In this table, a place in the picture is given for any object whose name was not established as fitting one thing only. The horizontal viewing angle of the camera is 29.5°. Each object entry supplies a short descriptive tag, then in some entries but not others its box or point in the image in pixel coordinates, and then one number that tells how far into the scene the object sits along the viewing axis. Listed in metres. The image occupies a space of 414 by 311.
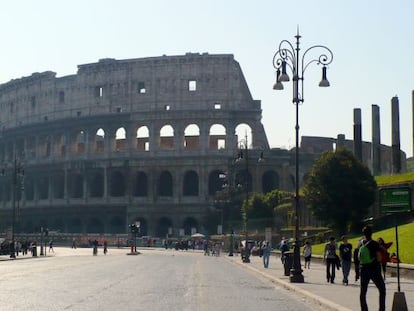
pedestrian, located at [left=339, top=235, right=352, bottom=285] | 24.28
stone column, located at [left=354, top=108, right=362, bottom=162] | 69.69
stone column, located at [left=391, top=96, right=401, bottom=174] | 67.56
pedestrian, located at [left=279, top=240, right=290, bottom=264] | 36.25
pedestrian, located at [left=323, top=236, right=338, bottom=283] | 25.30
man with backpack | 14.02
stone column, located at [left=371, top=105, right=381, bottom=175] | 73.38
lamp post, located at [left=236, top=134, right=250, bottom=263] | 47.91
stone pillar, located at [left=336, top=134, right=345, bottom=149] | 84.26
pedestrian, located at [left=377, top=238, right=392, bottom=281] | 19.90
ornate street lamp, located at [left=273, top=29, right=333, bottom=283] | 25.98
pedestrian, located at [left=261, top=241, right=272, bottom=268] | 38.72
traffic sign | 14.42
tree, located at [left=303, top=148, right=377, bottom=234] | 57.06
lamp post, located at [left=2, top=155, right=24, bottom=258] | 103.39
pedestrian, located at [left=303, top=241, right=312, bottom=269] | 34.68
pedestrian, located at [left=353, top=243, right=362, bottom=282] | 23.18
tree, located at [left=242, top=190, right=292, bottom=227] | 82.25
